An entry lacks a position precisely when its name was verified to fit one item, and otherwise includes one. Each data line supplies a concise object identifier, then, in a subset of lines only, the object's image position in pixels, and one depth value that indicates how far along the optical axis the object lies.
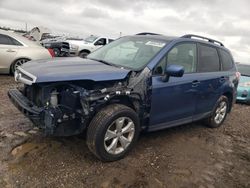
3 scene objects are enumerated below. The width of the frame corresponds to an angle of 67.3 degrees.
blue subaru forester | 2.30
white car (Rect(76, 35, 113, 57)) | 10.41
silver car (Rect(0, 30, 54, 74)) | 5.68
